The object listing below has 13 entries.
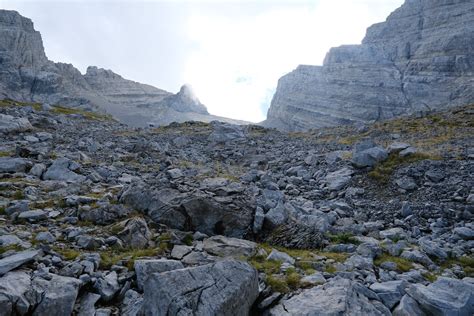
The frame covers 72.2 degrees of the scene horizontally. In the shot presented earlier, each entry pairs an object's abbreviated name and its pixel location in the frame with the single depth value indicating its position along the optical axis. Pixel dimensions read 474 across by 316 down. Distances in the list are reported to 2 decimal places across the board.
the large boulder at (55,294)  6.27
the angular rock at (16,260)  6.88
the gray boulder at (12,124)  28.35
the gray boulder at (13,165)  15.99
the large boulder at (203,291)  5.99
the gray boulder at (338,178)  19.27
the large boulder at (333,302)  6.28
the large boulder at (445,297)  6.54
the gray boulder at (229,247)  9.72
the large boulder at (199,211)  11.52
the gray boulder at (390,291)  7.03
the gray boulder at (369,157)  21.09
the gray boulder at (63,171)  16.02
